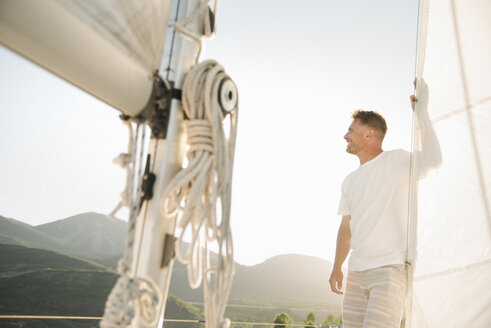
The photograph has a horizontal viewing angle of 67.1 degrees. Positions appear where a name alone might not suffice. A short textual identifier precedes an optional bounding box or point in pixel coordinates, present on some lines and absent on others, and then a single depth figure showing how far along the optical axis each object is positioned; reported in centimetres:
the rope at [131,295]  59
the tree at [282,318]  3512
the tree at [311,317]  4078
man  152
